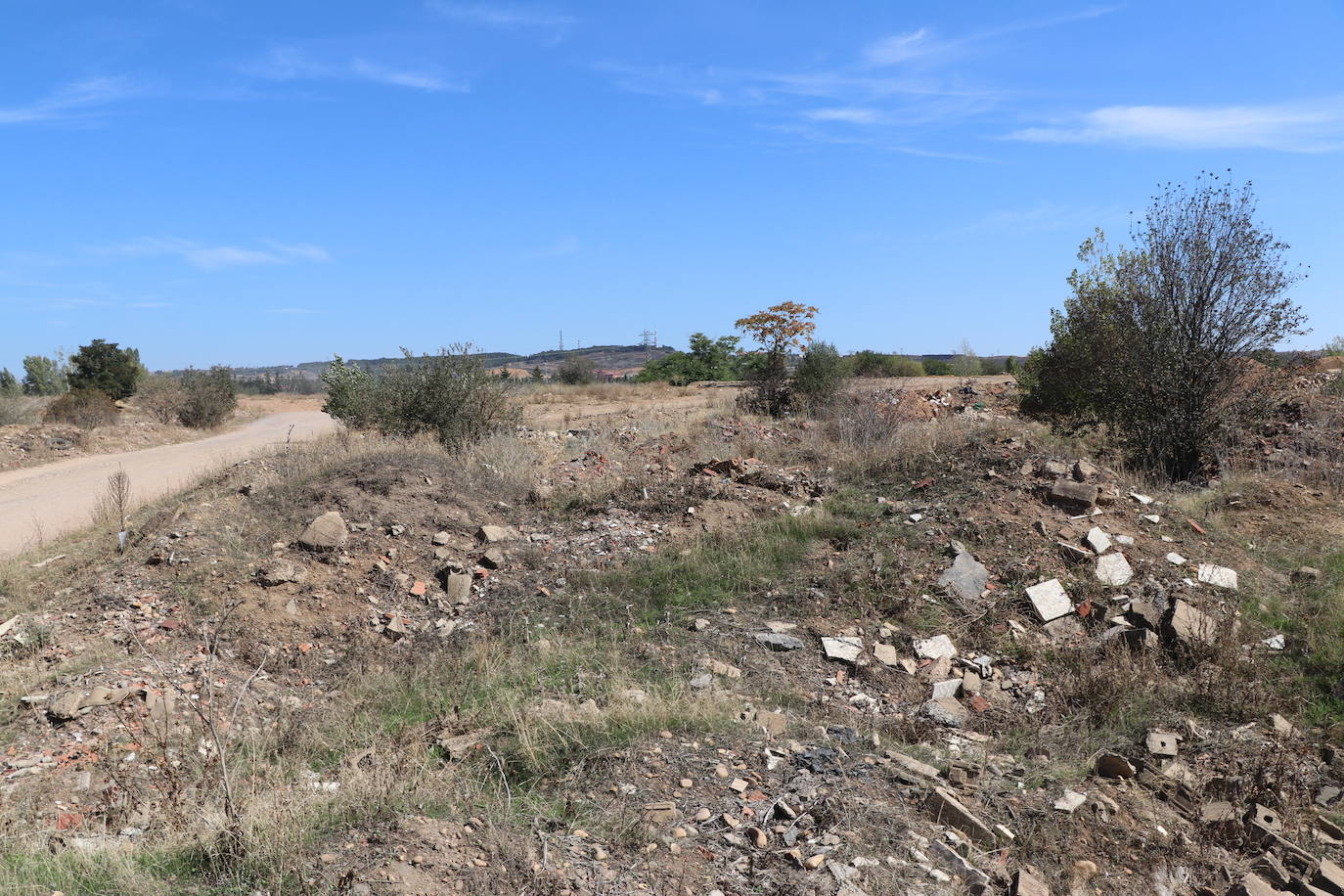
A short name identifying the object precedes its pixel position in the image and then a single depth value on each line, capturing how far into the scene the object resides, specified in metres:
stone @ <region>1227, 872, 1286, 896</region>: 3.43
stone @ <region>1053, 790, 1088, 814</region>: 4.06
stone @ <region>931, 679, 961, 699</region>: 5.84
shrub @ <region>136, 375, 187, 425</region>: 22.17
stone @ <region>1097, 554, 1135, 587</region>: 7.12
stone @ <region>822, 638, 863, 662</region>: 6.25
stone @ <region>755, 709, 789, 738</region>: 4.85
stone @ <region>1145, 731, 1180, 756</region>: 4.78
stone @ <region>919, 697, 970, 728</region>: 5.42
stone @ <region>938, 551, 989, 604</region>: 7.08
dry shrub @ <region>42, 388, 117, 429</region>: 19.28
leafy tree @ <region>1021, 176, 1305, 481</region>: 10.15
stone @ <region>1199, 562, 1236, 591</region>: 7.00
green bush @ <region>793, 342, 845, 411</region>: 20.48
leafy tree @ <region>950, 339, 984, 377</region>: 35.59
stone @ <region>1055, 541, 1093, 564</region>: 7.34
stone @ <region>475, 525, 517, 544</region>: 8.69
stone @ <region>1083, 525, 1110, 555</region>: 7.47
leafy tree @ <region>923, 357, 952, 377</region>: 37.03
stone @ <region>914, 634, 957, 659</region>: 6.32
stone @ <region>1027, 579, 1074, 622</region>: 6.74
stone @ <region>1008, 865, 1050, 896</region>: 3.39
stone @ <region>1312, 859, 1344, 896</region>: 3.57
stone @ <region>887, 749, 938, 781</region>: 4.33
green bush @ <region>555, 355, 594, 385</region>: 41.69
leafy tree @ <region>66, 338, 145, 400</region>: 26.80
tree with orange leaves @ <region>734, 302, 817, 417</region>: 21.83
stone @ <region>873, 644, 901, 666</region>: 6.23
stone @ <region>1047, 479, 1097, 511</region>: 8.12
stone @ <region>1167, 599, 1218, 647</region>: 6.08
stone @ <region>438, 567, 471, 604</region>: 7.63
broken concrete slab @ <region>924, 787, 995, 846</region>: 3.77
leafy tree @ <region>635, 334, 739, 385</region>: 39.66
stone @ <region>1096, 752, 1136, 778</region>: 4.56
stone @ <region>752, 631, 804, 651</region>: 6.39
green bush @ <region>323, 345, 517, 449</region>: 12.42
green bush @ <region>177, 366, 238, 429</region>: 22.34
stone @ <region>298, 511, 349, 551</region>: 7.93
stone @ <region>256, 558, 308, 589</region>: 7.33
